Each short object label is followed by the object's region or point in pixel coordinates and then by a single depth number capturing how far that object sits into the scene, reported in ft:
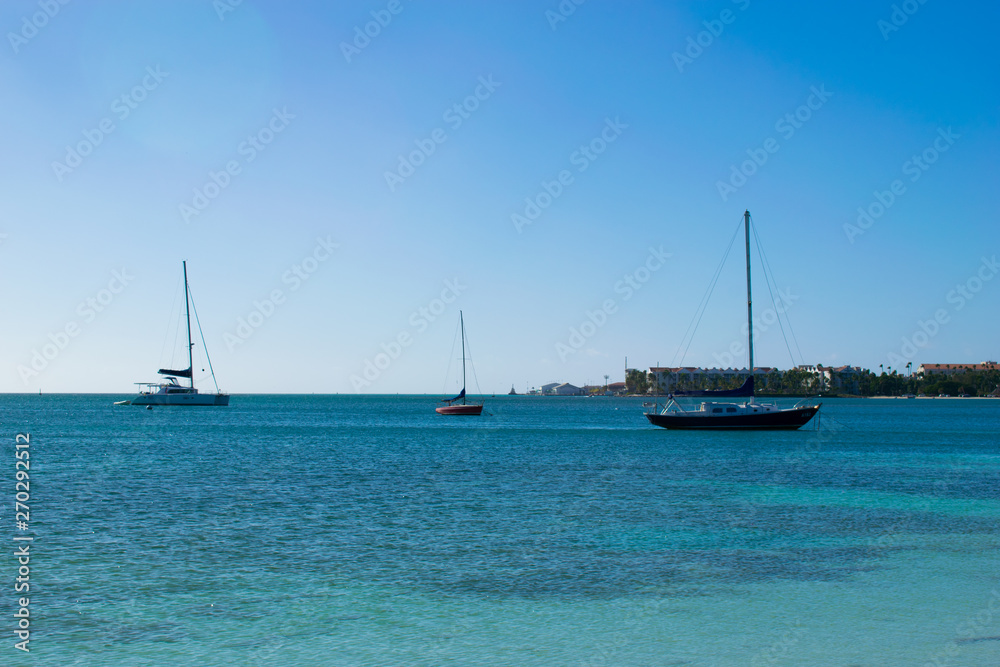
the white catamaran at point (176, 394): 423.23
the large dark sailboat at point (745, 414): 215.51
